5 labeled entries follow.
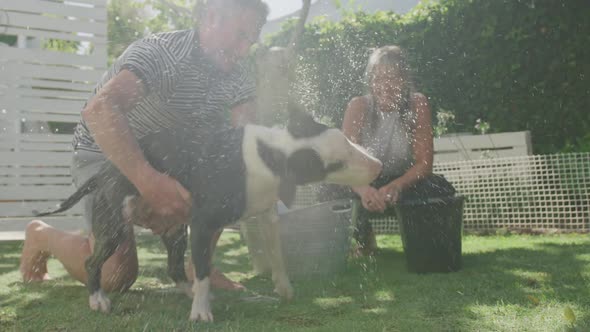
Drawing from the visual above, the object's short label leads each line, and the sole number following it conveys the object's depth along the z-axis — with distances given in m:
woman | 3.53
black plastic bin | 3.25
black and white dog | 2.25
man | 2.34
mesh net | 5.16
